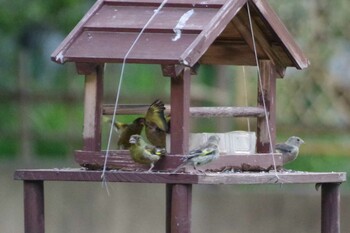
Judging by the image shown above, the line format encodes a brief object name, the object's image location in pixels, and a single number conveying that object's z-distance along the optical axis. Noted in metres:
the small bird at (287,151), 10.24
